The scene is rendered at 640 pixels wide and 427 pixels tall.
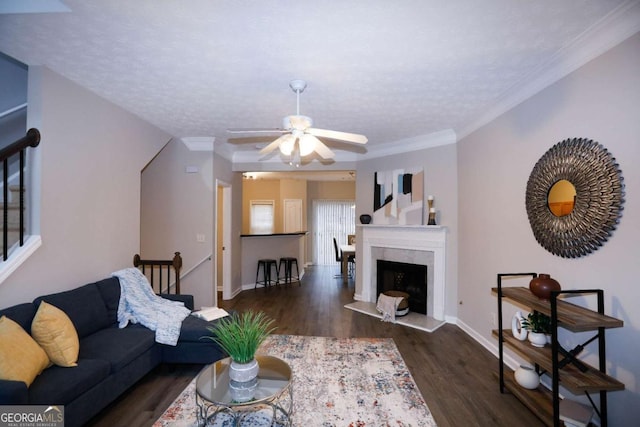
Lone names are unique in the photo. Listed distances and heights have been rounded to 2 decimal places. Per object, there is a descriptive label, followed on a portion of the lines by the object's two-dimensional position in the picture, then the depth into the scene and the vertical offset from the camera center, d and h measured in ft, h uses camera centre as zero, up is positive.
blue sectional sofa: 5.99 -3.50
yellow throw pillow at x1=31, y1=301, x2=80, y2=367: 6.68 -2.78
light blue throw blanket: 9.23 -3.16
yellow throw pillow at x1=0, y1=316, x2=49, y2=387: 5.53 -2.75
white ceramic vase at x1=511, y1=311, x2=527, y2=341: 7.84 -3.02
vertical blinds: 31.50 -1.00
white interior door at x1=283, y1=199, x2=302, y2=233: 29.63 +0.07
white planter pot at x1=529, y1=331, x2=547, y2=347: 7.41 -3.10
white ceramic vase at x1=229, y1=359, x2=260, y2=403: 6.18 -3.50
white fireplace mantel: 14.34 -1.61
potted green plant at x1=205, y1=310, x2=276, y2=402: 6.30 -3.01
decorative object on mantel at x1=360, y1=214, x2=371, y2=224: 16.90 -0.16
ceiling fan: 8.13 +2.27
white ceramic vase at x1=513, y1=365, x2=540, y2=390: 7.68 -4.24
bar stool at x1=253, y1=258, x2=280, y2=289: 20.81 -3.88
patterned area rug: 7.18 -4.95
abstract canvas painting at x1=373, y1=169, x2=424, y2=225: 15.02 +1.01
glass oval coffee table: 6.01 -3.70
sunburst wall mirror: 6.27 +0.42
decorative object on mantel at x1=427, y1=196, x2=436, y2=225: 14.23 +0.13
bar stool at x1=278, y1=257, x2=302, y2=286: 22.12 -3.84
